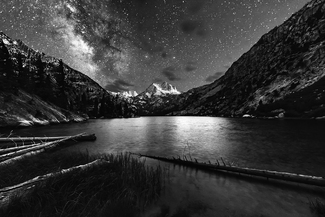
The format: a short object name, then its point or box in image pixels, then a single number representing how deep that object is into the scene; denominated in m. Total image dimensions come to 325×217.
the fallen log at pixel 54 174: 3.83
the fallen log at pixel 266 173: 6.94
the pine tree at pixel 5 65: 49.17
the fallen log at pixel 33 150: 8.11
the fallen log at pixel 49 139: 15.24
